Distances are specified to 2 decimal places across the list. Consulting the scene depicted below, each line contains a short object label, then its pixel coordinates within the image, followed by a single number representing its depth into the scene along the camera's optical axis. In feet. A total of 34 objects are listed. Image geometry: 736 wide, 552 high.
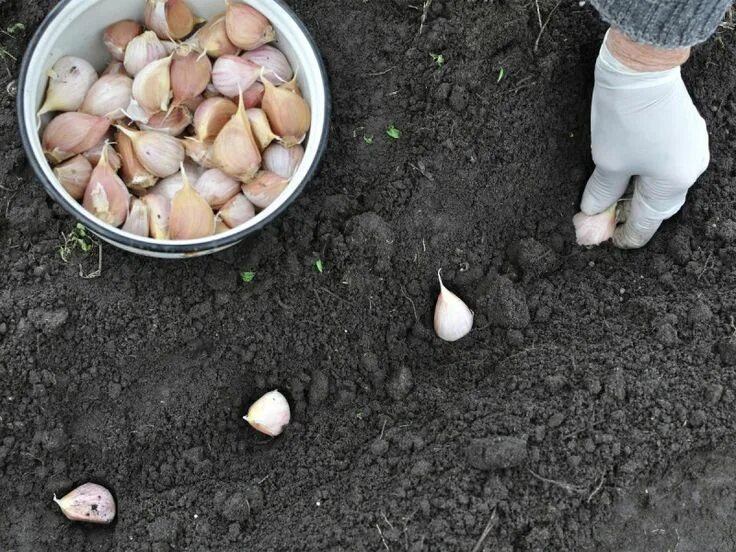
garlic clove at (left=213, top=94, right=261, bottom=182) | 2.17
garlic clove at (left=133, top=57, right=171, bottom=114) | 2.17
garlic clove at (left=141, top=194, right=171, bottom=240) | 2.19
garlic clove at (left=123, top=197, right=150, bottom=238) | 2.19
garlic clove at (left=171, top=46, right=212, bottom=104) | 2.20
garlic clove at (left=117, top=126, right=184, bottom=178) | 2.18
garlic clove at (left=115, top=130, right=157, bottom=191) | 2.21
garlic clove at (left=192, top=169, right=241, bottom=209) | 2.22
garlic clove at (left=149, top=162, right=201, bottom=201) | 2.24
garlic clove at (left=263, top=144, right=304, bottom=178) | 2.26
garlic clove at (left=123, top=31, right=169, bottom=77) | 2.22
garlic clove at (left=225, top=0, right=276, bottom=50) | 2.20
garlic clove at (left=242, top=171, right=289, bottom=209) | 2.21
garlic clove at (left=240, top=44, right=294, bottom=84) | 2.27
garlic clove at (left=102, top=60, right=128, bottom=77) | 2.27
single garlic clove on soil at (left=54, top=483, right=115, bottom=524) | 2.18
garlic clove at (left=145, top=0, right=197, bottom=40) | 2.22
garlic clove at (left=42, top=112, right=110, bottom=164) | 2.18
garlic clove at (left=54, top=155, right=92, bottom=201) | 2.17
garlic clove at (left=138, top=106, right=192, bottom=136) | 2.23
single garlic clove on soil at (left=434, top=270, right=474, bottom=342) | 2.29
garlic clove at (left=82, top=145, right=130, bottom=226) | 2.16
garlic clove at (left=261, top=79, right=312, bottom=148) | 2.19
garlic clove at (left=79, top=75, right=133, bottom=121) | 2.22
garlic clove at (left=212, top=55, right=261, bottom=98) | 2.23
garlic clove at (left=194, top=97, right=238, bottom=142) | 2.21
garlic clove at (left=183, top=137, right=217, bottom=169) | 2.22
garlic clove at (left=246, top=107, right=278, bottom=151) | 2.21
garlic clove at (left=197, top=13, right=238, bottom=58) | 2.25
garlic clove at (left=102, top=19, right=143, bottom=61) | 2.25
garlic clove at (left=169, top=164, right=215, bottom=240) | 2.15
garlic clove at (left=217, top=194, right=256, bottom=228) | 2.23
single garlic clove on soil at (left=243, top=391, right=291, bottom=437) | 2.26
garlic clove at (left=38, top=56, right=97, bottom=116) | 2.18
